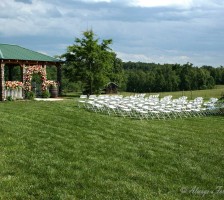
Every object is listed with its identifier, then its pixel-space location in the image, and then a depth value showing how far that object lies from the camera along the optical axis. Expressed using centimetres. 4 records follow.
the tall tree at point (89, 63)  3006
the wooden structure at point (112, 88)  4262
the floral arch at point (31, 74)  2464
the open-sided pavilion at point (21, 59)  2335
